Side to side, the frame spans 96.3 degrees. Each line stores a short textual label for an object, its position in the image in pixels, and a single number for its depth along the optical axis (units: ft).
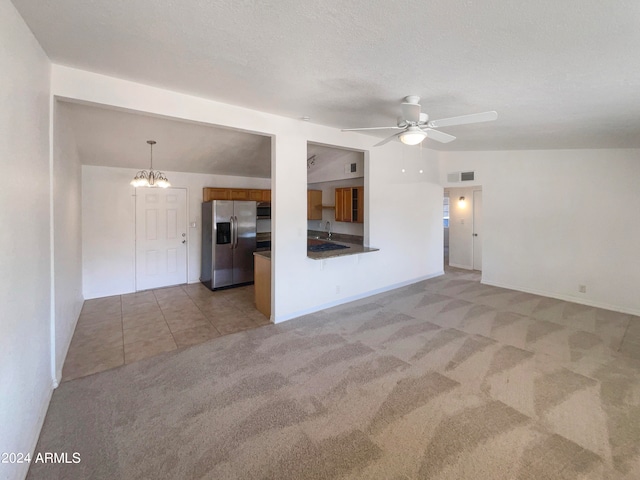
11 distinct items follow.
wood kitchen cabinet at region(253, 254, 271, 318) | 13.98
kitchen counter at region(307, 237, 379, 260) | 14.17
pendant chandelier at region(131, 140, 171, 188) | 15.23
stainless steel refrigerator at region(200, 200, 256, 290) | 18.85
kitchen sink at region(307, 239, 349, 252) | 16.60
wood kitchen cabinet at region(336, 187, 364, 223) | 20.76
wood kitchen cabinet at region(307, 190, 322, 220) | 24.61
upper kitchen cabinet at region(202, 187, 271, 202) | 20.08
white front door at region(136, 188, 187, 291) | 18.80
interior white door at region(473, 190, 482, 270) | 24.09
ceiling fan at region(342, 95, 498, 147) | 8.42
